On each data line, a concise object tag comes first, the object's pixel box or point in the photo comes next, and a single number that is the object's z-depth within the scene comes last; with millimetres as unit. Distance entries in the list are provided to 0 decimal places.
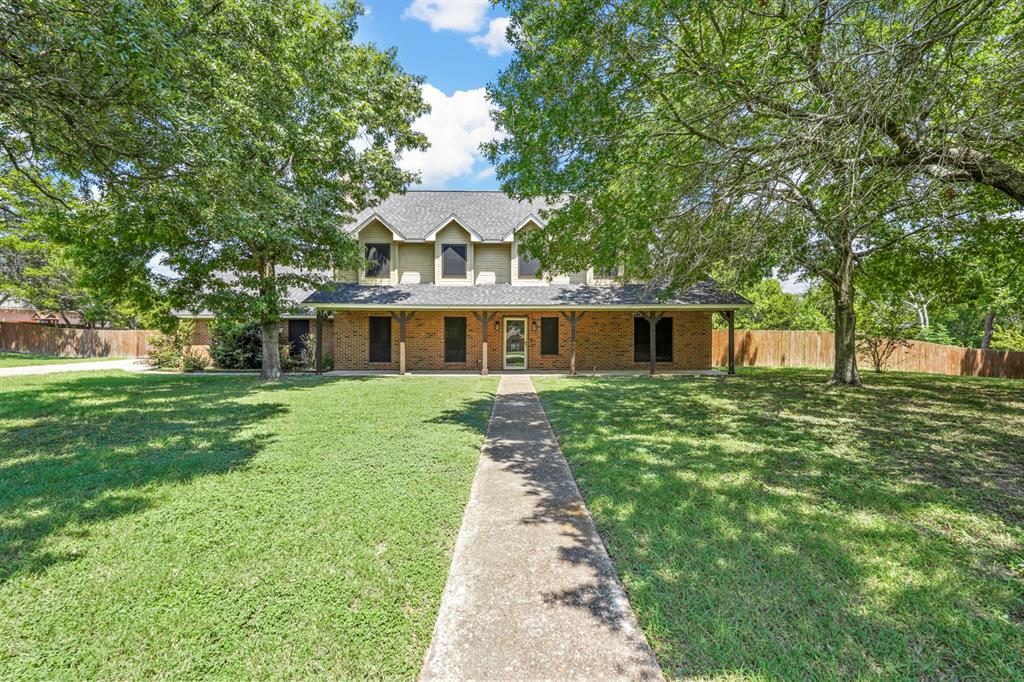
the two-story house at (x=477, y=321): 16422
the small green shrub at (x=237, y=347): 17328
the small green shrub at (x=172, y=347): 17766
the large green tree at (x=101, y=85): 4820
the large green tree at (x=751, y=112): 5125
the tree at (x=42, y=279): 22484
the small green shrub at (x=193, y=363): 17152
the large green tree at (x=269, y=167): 7914
